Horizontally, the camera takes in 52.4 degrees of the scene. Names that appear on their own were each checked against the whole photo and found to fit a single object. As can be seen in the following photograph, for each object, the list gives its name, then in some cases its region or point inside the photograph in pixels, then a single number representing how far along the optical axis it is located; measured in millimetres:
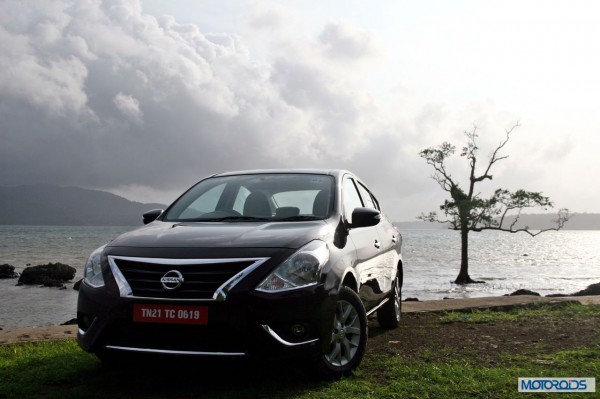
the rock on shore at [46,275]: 37906
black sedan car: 4113
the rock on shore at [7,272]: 42531
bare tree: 37688
